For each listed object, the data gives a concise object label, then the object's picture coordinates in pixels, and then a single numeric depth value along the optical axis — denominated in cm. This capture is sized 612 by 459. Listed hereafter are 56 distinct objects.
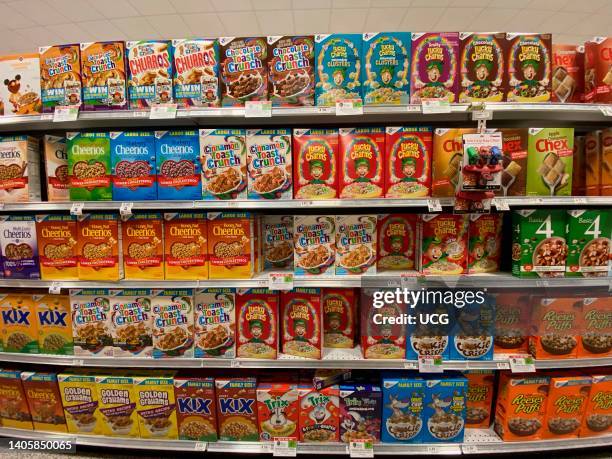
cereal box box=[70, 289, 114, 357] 177
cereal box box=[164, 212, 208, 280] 171
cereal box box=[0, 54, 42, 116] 174
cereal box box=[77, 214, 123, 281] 173
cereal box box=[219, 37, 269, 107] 163
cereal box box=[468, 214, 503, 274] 170
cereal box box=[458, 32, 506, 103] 159
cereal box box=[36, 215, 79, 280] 175
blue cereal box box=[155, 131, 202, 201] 168
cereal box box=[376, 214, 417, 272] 174
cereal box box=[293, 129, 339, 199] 164
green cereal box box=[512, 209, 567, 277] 164
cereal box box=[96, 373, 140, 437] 179
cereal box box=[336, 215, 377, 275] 167
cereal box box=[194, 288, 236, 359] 173
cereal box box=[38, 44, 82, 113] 169
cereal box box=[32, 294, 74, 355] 182
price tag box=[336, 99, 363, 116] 156
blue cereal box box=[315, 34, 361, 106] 159
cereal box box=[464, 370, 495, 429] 179
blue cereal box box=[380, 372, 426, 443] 168
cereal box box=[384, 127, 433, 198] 162
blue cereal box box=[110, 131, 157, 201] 169
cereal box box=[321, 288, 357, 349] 178
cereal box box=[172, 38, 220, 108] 163
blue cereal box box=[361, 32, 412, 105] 158
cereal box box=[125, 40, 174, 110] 165
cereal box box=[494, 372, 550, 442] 170
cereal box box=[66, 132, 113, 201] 170
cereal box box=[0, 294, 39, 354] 184
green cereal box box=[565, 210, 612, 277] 163
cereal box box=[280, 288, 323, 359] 170
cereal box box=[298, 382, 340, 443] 169
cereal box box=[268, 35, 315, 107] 161
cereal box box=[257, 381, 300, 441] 171
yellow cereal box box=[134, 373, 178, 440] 177
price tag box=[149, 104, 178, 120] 161
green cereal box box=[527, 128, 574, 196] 160
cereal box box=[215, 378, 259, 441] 173
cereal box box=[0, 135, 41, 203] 176
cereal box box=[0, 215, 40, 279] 177
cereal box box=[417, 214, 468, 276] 166
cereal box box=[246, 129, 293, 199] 164
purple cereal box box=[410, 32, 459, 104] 158
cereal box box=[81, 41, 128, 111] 166
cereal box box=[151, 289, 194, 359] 174
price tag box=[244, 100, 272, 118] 158
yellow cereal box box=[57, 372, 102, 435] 180
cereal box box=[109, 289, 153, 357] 175
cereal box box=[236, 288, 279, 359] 173
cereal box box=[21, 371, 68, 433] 183
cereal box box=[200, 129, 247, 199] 166
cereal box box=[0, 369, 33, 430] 188
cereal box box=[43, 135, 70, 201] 178
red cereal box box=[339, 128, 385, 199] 163
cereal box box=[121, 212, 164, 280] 172
